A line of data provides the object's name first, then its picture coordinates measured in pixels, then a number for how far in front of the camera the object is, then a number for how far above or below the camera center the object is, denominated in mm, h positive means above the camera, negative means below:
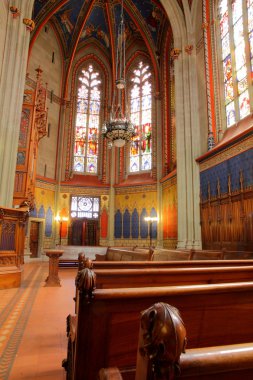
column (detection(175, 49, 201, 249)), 11516 +3769
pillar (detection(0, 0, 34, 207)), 10125 +5583
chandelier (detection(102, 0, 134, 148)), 10109 +3905
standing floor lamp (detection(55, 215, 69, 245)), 17800 +1236
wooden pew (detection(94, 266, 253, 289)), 2414 -314
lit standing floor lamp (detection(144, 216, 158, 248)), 16237 +1233
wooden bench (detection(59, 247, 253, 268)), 6047 -345
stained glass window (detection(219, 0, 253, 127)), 9688 +6738
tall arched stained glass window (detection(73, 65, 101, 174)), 19734 +8234
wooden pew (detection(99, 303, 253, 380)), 606 -268
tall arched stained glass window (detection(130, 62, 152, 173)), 18906 +8338
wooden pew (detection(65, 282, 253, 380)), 1434 -421
